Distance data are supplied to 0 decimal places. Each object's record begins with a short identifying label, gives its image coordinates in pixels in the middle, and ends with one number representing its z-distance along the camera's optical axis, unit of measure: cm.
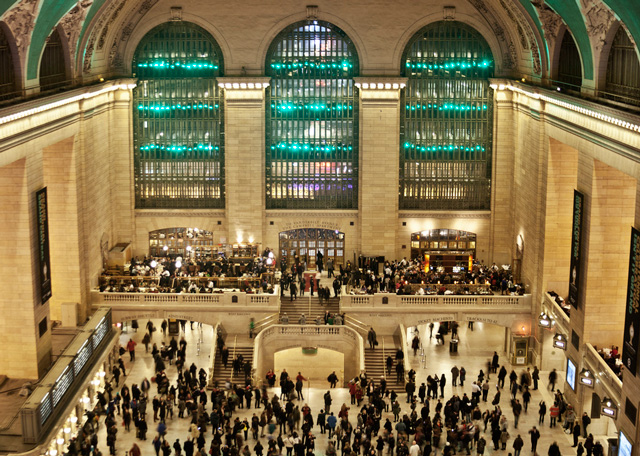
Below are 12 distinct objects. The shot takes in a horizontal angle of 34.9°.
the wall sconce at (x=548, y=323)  4981
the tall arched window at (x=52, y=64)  4741
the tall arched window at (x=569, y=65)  4719
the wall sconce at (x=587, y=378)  4253
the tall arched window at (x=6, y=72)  4150
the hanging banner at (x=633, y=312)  3728
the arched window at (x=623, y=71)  3994
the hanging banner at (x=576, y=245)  4481
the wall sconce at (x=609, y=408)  3919
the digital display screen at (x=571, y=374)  4531
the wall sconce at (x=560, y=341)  4674
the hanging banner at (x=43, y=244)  4438
